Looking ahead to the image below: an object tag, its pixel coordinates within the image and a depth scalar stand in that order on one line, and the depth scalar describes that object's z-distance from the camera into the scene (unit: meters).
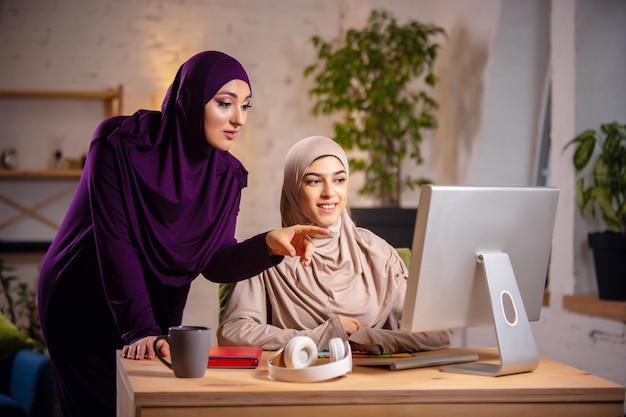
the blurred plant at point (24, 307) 4.21
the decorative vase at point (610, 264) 3.46
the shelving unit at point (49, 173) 4.94
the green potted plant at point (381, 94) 4.70
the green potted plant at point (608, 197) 3.48
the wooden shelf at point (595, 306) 3.40
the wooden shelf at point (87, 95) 4.95
